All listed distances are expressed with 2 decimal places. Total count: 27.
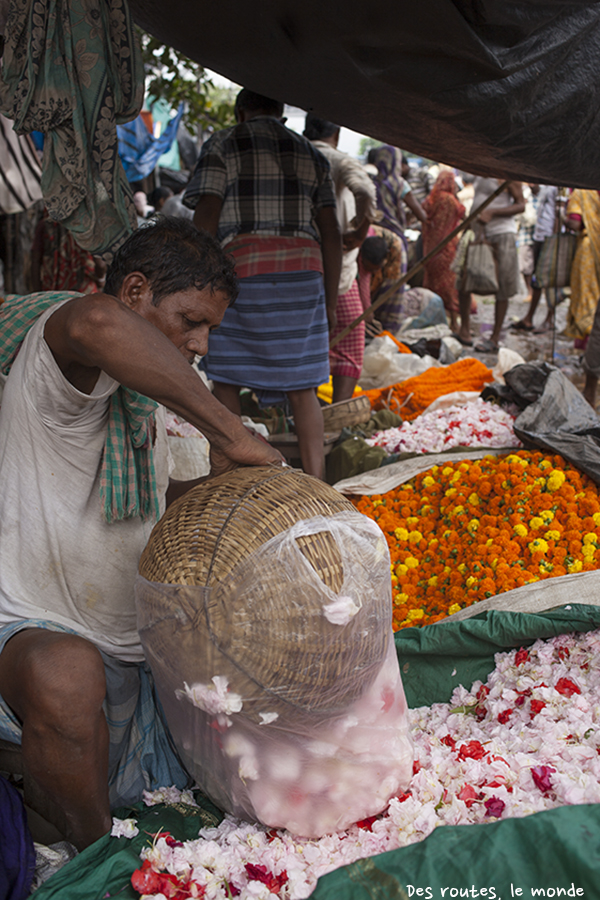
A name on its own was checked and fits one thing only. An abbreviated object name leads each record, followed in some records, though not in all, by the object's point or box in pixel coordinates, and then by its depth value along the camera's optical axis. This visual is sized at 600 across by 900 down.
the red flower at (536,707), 1.92
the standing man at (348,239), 4.54
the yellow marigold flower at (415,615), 2.48
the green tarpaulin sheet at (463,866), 1.21
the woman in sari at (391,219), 6.87
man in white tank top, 1.49
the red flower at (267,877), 1.44
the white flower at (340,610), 1.42
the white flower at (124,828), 1.59
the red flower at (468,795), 1.60
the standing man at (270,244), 3.26
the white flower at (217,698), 1.42
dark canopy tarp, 1.85
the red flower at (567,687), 1.97
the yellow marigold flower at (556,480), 2.73
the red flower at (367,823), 1.62
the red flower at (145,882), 1.41
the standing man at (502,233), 7.81
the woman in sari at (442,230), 8.95
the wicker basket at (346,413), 4.28
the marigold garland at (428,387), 4.98
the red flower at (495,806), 1.53
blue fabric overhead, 7.63
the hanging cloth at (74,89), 2.12
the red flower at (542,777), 1.59
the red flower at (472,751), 1.75
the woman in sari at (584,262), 7.07
